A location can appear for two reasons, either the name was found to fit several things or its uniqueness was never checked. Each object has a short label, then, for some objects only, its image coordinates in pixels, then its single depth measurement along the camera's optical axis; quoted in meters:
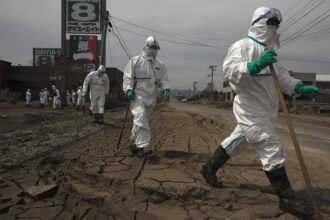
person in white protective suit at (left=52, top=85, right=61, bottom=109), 17.58
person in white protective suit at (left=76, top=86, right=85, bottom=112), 16.98
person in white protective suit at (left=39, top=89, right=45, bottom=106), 19.89
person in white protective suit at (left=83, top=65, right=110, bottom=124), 8.64
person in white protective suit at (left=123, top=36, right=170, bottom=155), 4.13
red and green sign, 19.17
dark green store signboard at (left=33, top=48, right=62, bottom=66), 28.33
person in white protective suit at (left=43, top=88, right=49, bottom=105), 20.05
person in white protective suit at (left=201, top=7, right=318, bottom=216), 2.36
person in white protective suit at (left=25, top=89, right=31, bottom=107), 21.21
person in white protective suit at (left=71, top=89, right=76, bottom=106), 21.17
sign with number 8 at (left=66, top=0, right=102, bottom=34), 18.92
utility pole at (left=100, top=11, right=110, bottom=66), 15.89
